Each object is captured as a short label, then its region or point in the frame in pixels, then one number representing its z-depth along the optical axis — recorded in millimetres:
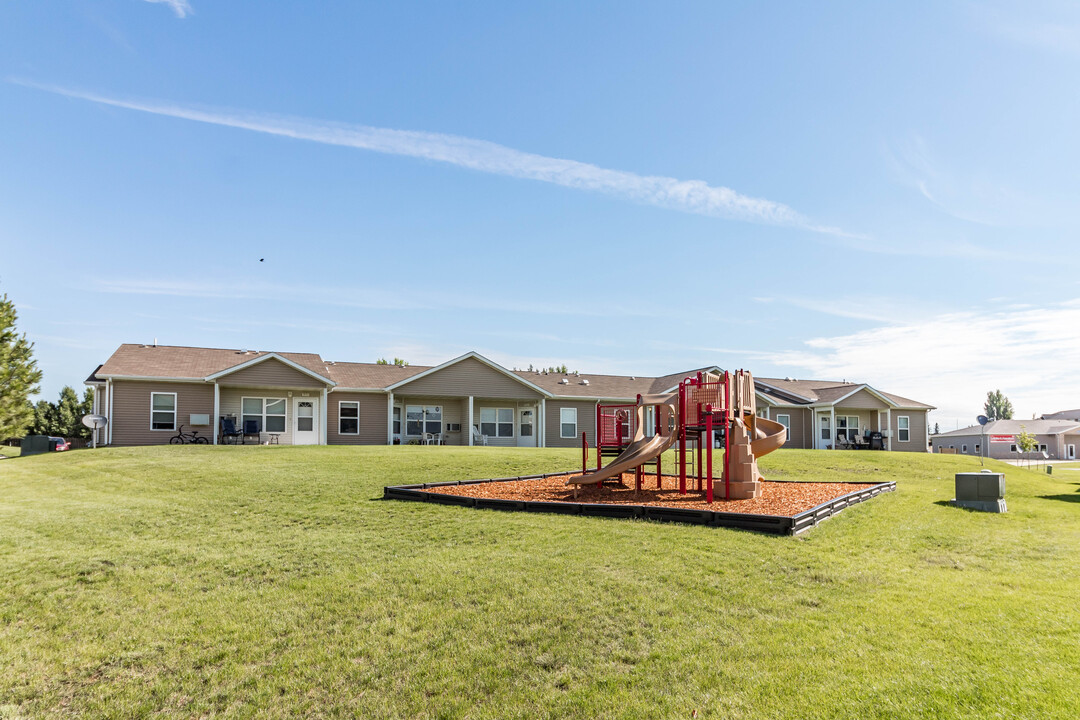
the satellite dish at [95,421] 25109
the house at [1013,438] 63438
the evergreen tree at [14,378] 32875
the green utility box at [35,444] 25953
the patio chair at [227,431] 26578
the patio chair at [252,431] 27344
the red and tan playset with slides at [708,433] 12984
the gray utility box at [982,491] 12539
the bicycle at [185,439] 26031
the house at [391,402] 26328
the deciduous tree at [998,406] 123400
